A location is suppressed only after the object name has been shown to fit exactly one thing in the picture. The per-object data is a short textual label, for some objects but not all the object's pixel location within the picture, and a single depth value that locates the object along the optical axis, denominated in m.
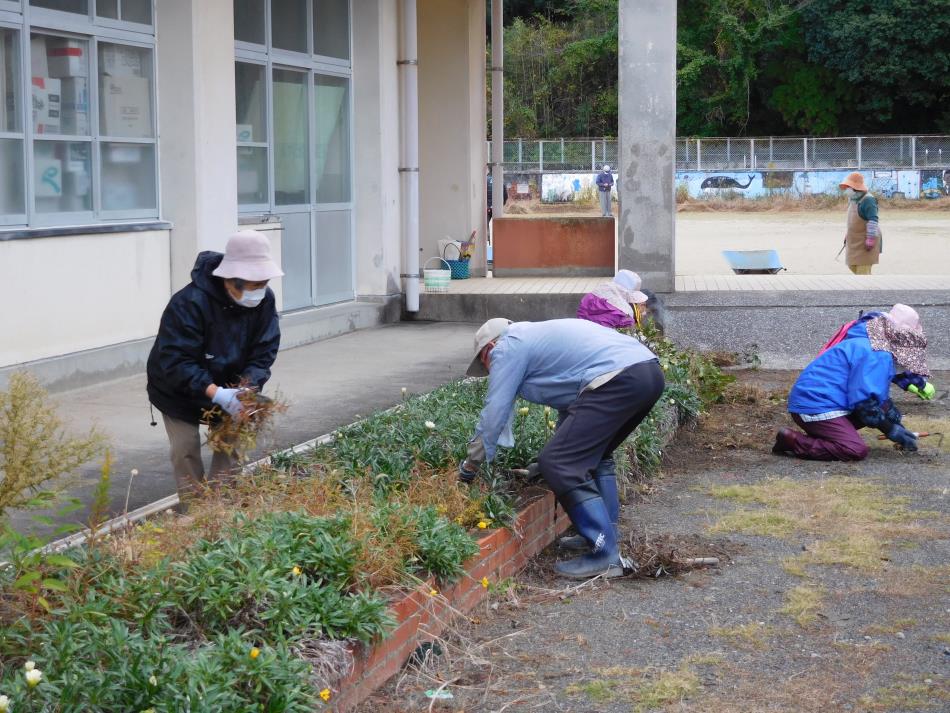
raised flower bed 3.43
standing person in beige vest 15.40
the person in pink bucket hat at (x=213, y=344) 5.46
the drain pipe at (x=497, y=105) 19.02
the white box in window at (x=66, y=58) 9.52
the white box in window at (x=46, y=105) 9.34
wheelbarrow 18.94
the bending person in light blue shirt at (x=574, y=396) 5.57
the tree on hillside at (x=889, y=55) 59.44
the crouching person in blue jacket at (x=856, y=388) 8.04
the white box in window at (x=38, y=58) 9.30
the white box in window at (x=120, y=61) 10.09
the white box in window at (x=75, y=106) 9.69
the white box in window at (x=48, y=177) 9.38
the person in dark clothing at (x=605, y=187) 29.98
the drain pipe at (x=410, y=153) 14.47
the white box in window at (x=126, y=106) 10.16
